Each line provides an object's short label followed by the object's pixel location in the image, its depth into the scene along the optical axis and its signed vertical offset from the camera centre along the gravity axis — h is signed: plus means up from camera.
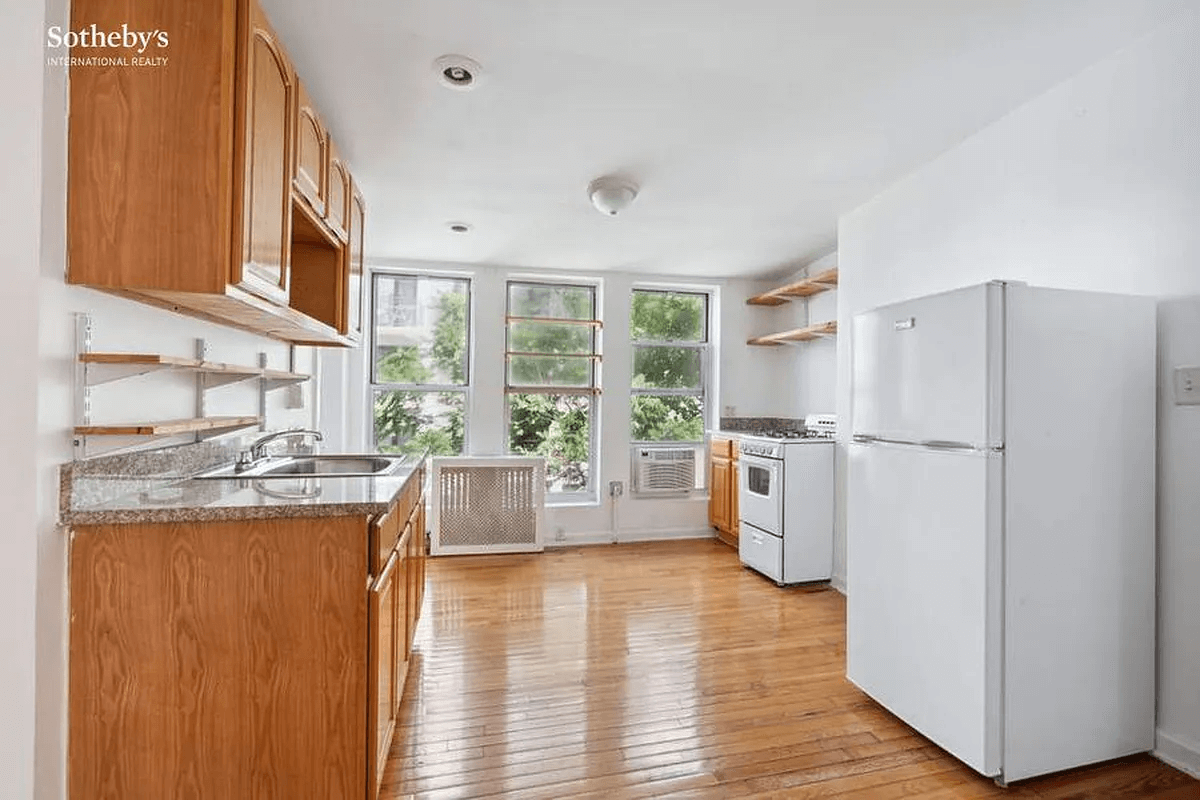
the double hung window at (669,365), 5.37 +0.36
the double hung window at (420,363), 4.87 +0.32
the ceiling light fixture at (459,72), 2.21 +1.28
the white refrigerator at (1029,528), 1.91 -0.41
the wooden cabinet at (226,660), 1.43 -0.67
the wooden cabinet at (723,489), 4.84 -0.72
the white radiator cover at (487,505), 4.57 -0.82
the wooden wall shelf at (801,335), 4.35 +0.57
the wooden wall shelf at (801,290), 4.33 +0.94
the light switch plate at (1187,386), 1.99 +0.08
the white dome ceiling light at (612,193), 3.27 +1.18
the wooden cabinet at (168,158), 1.39 +0.58
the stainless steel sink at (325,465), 2.44 -0.30
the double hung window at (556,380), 5.11 +0.20
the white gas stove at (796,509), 3.97 -0.72
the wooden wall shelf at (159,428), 1.47 -0.08
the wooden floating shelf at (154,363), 1.46 +0.10
